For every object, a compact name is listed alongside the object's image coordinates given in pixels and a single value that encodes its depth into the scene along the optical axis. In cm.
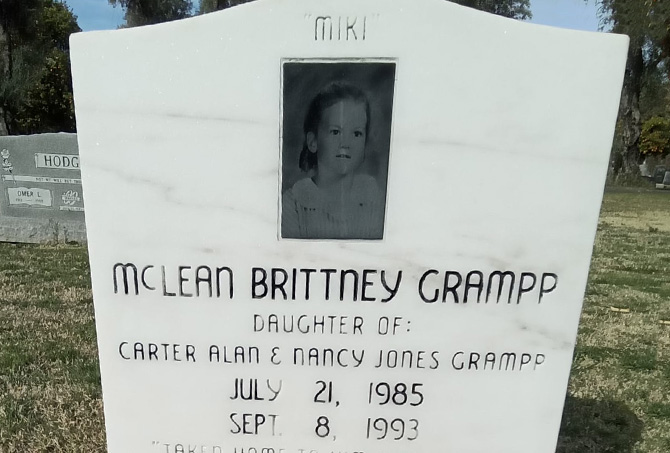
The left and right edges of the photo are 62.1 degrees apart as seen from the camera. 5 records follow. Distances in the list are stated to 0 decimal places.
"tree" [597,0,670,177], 1620
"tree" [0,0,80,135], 1759
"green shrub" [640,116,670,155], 3303
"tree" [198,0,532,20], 1627
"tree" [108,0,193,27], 1658
